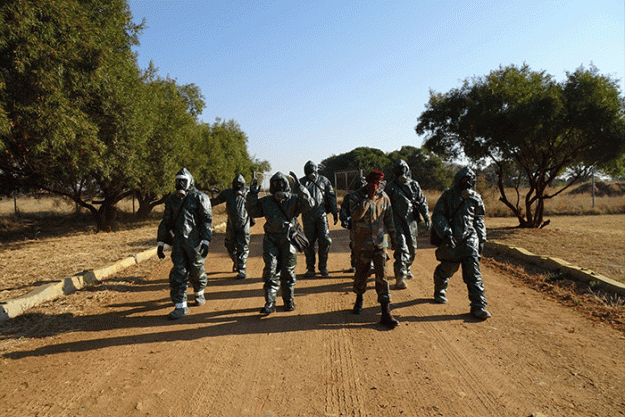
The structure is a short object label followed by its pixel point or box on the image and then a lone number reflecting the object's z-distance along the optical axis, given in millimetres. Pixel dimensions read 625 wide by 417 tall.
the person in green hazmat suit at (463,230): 5148
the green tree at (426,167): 31516
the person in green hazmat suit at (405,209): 6539
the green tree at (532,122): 11320
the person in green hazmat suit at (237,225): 7578
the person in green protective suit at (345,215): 5801
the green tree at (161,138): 14622
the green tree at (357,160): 56719
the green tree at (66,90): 7605
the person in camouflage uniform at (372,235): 4762
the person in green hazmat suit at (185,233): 5375
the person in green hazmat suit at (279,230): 5254
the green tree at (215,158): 21984
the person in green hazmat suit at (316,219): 7539
